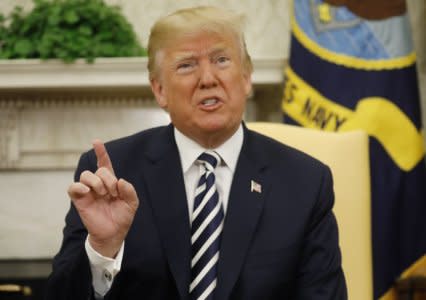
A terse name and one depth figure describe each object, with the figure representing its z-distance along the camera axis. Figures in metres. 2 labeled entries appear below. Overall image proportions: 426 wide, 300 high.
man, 3.41
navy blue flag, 4.66
